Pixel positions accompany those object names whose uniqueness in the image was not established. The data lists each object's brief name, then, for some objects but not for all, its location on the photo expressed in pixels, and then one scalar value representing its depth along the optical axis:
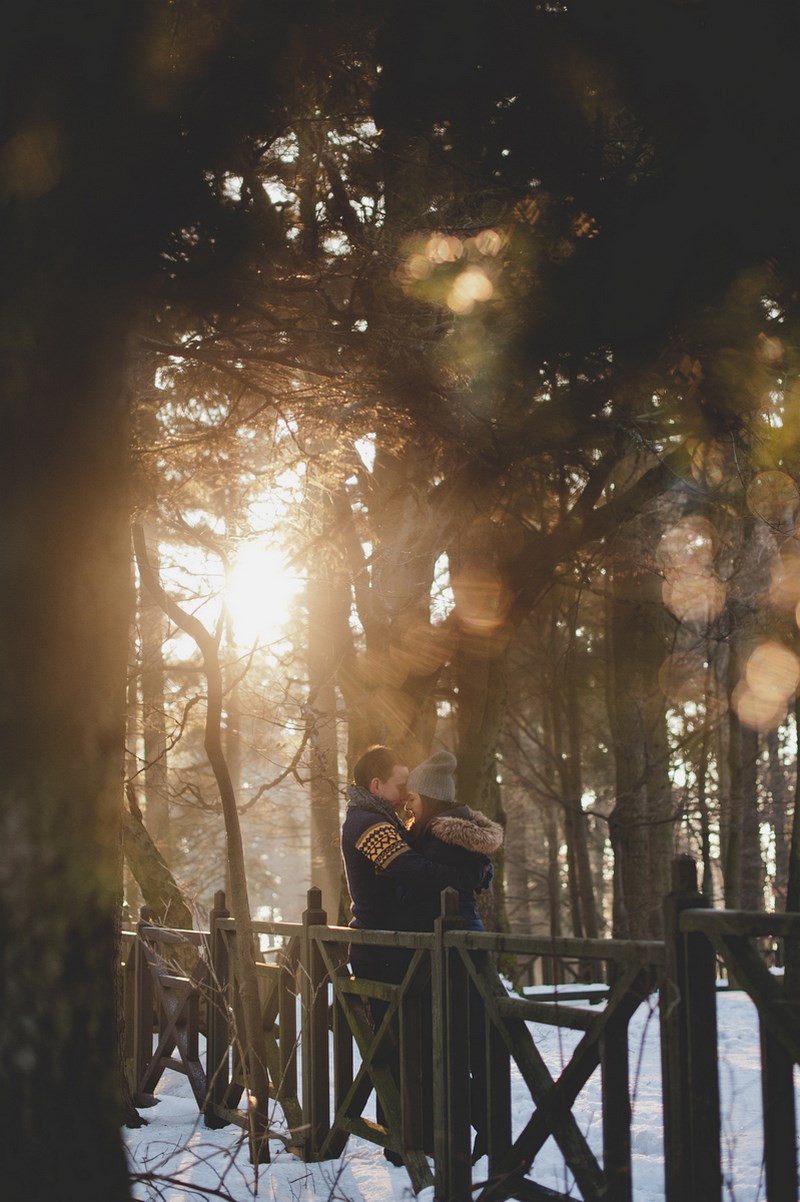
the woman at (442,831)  5.33
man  5.35
